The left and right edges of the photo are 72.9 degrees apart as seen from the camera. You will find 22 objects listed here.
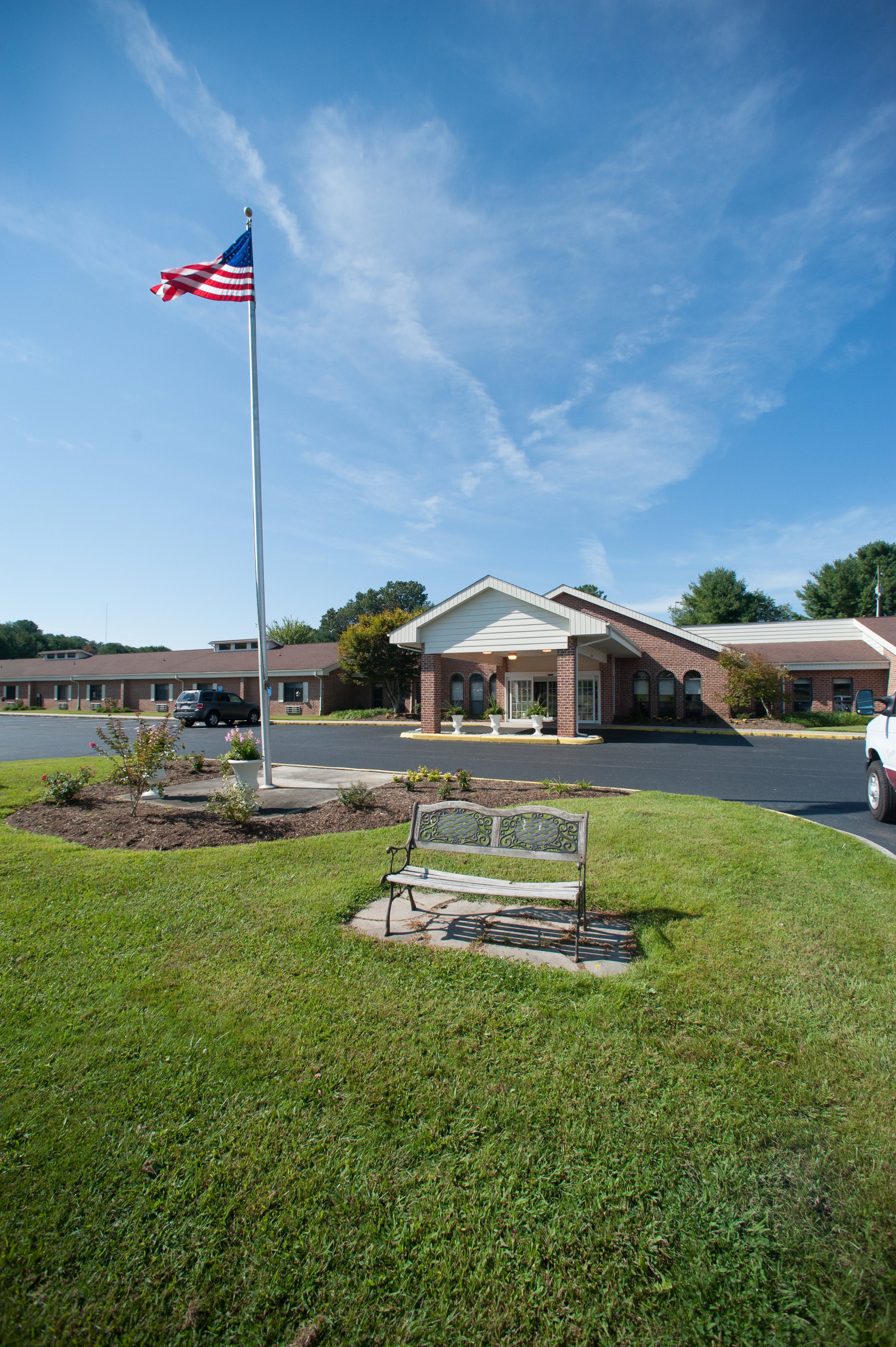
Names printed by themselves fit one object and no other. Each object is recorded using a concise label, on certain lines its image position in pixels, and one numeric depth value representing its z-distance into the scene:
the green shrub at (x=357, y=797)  8.70
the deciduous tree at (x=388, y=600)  67.25
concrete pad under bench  4.16
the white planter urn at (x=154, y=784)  9.96
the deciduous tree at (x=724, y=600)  55.00
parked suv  29.30
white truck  7.79
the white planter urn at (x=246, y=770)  9.82
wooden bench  4.46
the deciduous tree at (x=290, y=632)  64.69
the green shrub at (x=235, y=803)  7.96
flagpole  10.84
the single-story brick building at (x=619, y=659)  21.16
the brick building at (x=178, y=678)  37.31
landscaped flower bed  7.46
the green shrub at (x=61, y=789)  9.44
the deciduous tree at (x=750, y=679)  24.70
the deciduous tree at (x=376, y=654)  33.00
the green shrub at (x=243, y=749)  9.91
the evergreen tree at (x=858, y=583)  49.50
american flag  9.84
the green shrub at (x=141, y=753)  8.70
